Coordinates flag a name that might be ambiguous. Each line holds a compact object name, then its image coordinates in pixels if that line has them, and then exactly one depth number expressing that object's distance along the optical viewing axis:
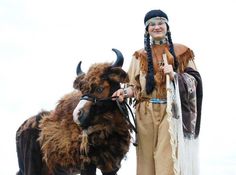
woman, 4.16
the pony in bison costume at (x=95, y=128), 4.66
